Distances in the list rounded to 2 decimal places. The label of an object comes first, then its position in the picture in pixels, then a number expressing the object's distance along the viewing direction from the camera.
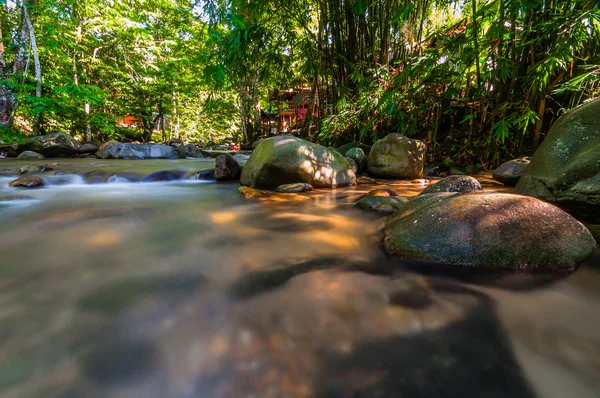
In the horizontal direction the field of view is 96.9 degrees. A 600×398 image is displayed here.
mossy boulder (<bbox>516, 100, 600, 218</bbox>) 1.81
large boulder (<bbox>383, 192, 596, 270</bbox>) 1.36
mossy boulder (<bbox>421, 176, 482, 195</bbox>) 2.44
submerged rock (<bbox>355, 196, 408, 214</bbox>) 2.50
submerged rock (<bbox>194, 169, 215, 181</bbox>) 5.00
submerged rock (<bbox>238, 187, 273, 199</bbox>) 3.21
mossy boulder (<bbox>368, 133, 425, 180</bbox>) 4.53
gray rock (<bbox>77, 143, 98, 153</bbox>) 8.79
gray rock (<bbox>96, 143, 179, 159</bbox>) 8.42
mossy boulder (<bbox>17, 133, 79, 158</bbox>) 8.02
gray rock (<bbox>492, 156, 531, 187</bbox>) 3.39
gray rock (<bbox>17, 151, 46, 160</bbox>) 7.72
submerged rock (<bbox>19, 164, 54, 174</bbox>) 4.98
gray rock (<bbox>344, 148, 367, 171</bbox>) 5.11
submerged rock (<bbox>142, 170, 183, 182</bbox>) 4.91
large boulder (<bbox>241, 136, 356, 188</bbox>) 3.60
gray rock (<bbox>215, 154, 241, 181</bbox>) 4.65
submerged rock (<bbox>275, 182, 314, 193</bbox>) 3.46
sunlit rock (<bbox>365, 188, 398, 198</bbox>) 2.87
